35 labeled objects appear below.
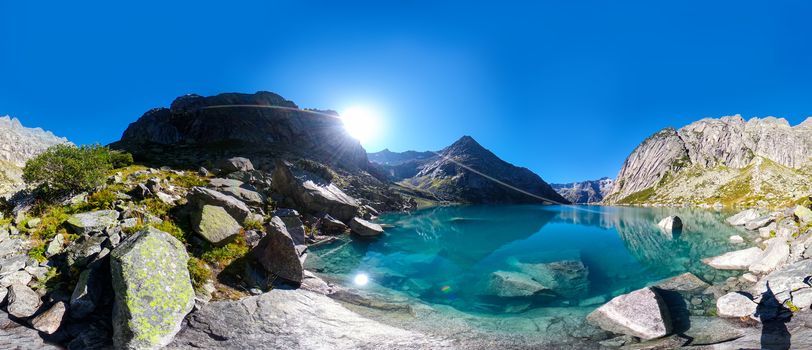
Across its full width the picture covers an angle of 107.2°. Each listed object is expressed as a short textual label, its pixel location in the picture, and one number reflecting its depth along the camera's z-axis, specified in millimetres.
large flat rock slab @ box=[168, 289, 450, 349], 9953
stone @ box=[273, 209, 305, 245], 26797
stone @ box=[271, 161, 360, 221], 37375
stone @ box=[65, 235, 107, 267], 10758
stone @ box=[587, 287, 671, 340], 12273
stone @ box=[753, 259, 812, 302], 12992
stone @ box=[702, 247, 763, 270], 20828
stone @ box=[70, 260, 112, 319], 9199
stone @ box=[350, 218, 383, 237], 37625
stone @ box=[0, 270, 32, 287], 9445
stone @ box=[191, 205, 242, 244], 16656
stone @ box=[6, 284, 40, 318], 8797
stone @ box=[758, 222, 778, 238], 30878
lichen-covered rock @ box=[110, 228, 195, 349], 8672
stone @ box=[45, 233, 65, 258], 11323
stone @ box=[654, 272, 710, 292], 17453
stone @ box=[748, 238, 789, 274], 18234
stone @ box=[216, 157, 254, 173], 44138
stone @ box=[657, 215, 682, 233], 49688
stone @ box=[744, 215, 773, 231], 37612
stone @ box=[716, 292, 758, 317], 12605
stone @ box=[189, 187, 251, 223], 19609
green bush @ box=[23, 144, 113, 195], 17094
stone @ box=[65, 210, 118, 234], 13109
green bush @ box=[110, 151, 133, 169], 34988
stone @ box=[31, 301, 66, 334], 8633
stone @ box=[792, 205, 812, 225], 23469
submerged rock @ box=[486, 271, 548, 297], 19380
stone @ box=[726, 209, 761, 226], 47175
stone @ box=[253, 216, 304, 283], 16250
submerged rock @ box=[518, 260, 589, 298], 20094
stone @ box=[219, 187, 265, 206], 29408
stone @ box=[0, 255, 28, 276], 9914
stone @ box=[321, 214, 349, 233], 35562
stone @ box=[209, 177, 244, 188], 30430
